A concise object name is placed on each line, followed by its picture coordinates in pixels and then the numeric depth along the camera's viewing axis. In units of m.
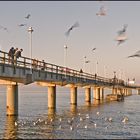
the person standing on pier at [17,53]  44.87
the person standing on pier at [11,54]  42.93
